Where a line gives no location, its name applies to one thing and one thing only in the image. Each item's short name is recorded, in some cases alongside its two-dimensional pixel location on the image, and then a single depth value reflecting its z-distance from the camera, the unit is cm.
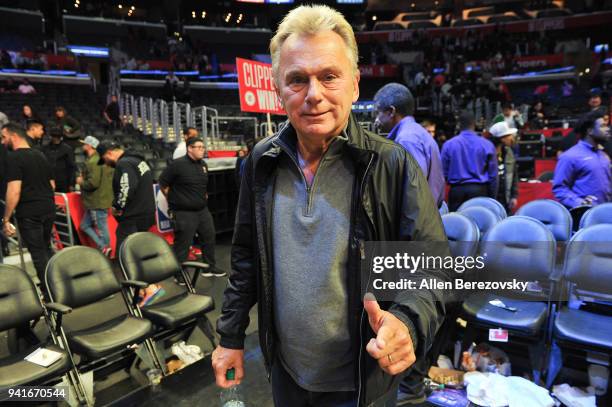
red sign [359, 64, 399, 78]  2338
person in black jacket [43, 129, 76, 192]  602
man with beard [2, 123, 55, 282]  405
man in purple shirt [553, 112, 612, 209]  358
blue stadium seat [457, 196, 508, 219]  375
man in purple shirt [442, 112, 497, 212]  441
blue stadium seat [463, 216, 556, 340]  240
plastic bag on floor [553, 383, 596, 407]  212
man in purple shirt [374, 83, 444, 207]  271
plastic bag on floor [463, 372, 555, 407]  199
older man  98
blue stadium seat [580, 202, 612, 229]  318
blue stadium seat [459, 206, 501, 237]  348
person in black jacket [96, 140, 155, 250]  448
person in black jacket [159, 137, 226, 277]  474
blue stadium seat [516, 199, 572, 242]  345
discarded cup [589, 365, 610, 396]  223
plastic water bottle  218
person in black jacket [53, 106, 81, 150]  663
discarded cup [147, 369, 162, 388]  274
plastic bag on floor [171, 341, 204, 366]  301
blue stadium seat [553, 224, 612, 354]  223
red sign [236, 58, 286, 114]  523
